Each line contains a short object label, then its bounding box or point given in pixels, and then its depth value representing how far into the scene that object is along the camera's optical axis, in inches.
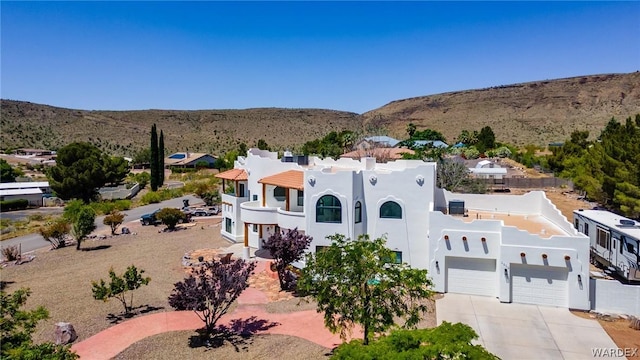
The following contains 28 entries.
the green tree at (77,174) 1951.3
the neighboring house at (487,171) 1750.7
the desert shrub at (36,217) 1668.1
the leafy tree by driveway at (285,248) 768.9
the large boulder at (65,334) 586.6
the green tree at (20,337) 349.1
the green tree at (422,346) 309.0
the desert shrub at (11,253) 1050.7
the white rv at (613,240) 698.8
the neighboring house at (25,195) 2037.4
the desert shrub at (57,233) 1175.3
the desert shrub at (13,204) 1934.1
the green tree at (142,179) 2704.2
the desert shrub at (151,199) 2060.8
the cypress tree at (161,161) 2683.6
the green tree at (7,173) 2544.3
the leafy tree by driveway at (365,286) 475.5
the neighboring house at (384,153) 2024.4
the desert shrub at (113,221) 1326.5
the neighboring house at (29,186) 2191.7
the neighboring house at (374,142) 2517.1
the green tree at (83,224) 1142.3
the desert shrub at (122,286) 655.6
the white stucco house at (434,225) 692.1
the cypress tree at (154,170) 2432.3
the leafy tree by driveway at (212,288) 565.6
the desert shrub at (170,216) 1371.8
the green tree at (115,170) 2215.8
